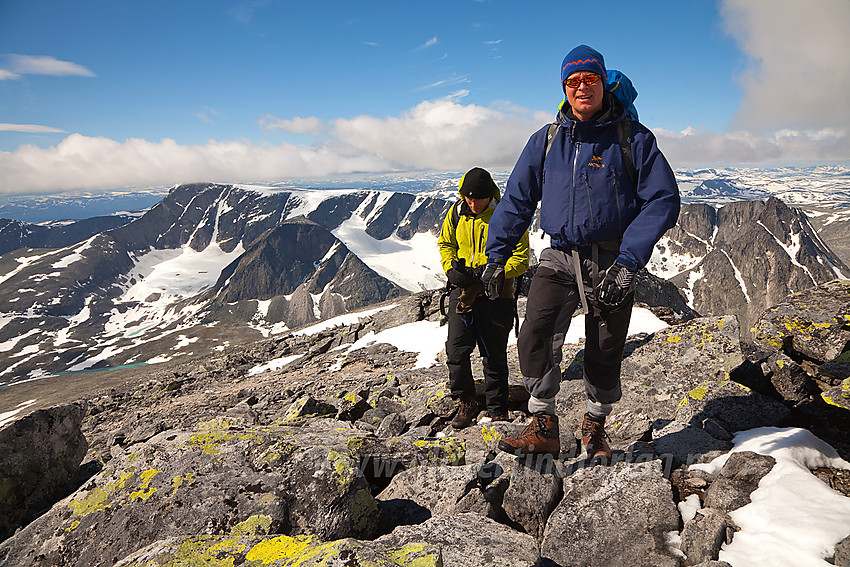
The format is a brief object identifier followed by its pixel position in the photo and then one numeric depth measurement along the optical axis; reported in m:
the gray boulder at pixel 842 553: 3.02
